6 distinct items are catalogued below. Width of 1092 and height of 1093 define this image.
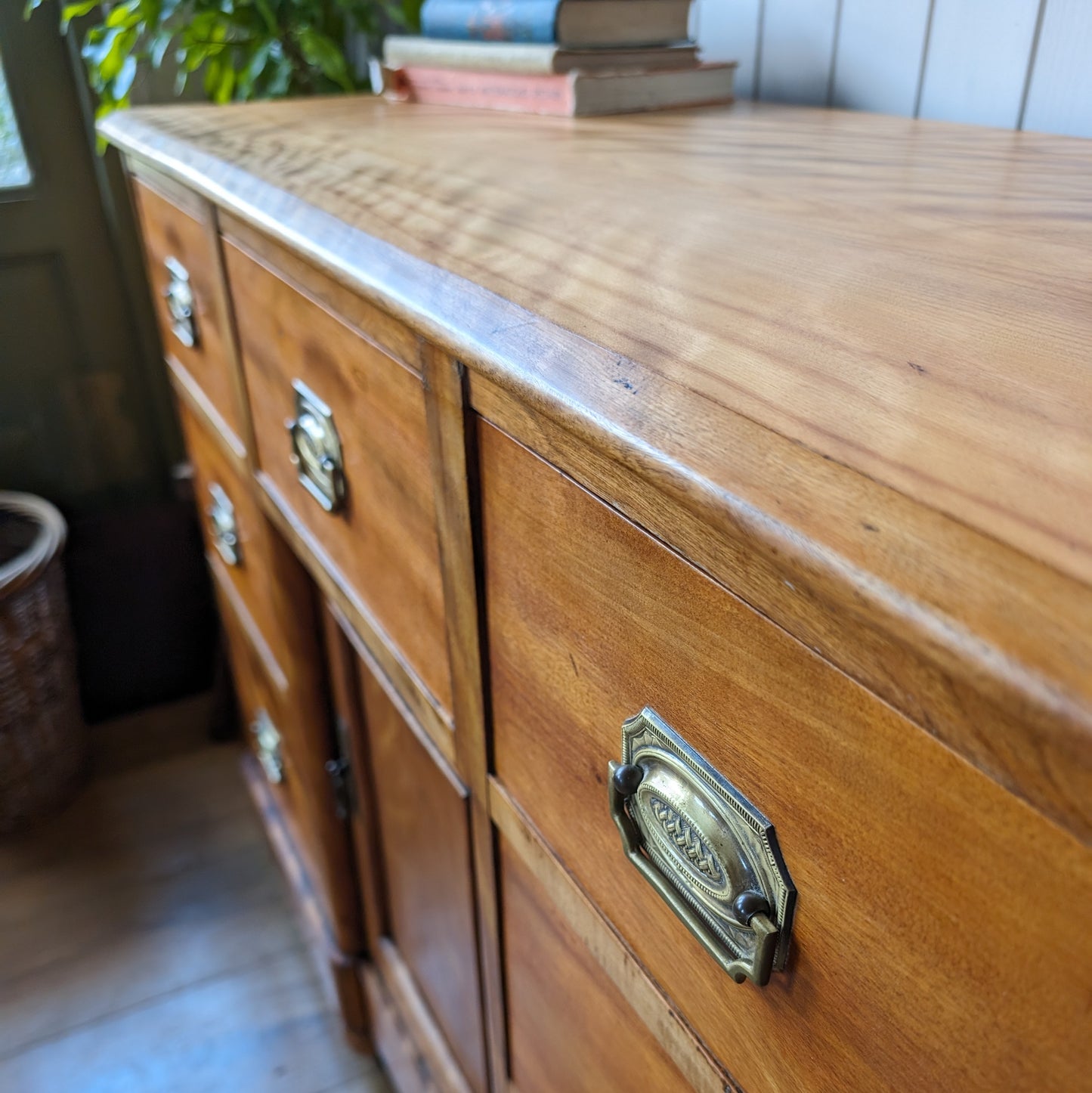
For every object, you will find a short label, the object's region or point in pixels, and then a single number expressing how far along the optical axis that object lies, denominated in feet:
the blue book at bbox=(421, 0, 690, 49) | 2.39
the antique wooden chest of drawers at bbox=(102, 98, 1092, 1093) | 0.69
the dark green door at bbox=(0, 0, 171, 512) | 4.36
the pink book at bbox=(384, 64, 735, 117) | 2.46
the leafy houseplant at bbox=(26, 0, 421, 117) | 3.50
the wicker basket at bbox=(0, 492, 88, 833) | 4.12
